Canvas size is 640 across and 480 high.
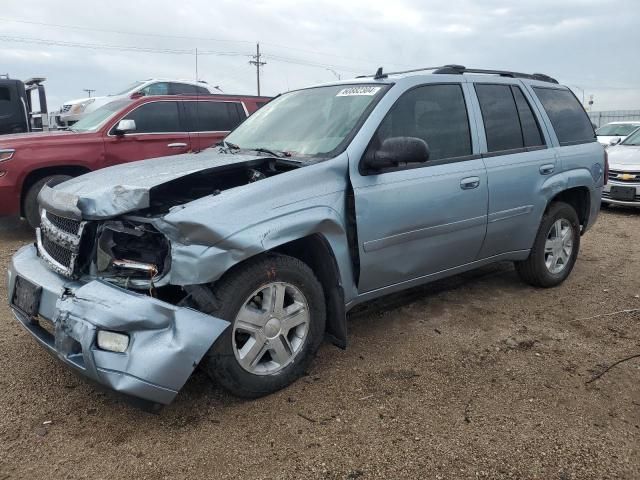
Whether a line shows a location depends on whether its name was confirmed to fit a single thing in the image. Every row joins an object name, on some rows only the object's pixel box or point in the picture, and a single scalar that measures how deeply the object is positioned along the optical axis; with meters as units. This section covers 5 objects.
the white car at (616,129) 14.52
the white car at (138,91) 14.02
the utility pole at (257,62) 46.77
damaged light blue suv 2.57
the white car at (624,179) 9.16
